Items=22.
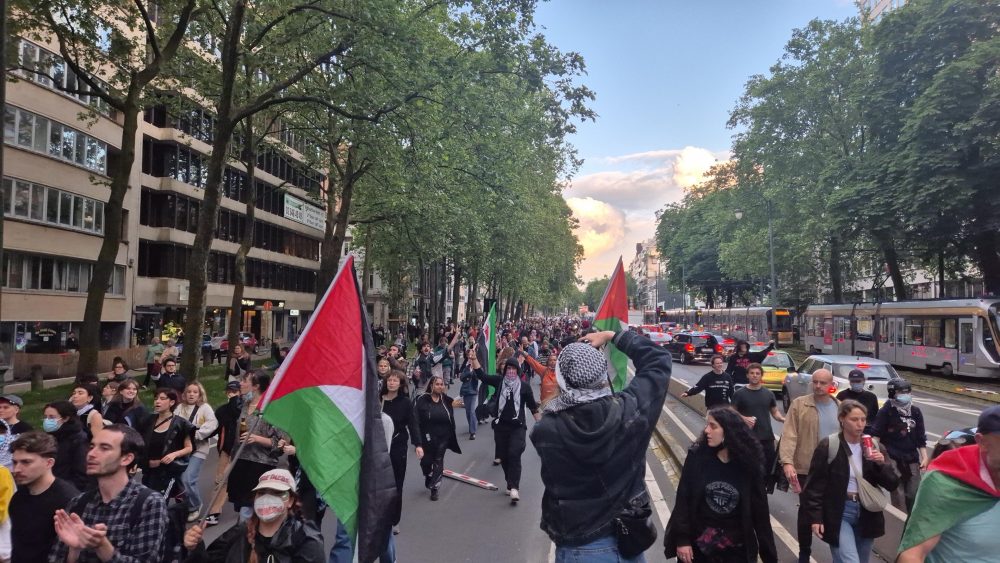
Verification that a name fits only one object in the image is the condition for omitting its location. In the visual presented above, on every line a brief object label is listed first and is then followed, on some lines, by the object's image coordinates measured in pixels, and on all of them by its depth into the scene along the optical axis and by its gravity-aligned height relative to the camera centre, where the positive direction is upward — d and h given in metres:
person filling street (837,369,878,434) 6.80 -0.86
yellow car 18.97 -1.81
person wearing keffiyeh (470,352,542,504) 8.45 -1.58
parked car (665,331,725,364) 34.16 -2.29
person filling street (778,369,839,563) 5.73 -1.03
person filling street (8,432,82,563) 3.68 -1.19
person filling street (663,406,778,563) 3.76 -1.12
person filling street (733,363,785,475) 6.54 -1.04
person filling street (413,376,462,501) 8.30 -1.61
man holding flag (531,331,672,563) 2.88 -0.66
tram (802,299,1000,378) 24.56 -1.06
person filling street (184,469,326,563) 3.26 -1.20
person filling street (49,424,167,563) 3.20 -1.13
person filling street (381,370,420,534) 6.96 -1.28
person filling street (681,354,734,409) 9.32 -1.15
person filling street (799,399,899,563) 4.49 -1.20
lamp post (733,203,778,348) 39.09 +2.40
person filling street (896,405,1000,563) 2.45 -0.72
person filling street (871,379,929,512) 6.36 -1.20
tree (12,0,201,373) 14.29 +4.87
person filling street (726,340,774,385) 10.91 -0.92
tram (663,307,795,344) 46.41 -1.50
